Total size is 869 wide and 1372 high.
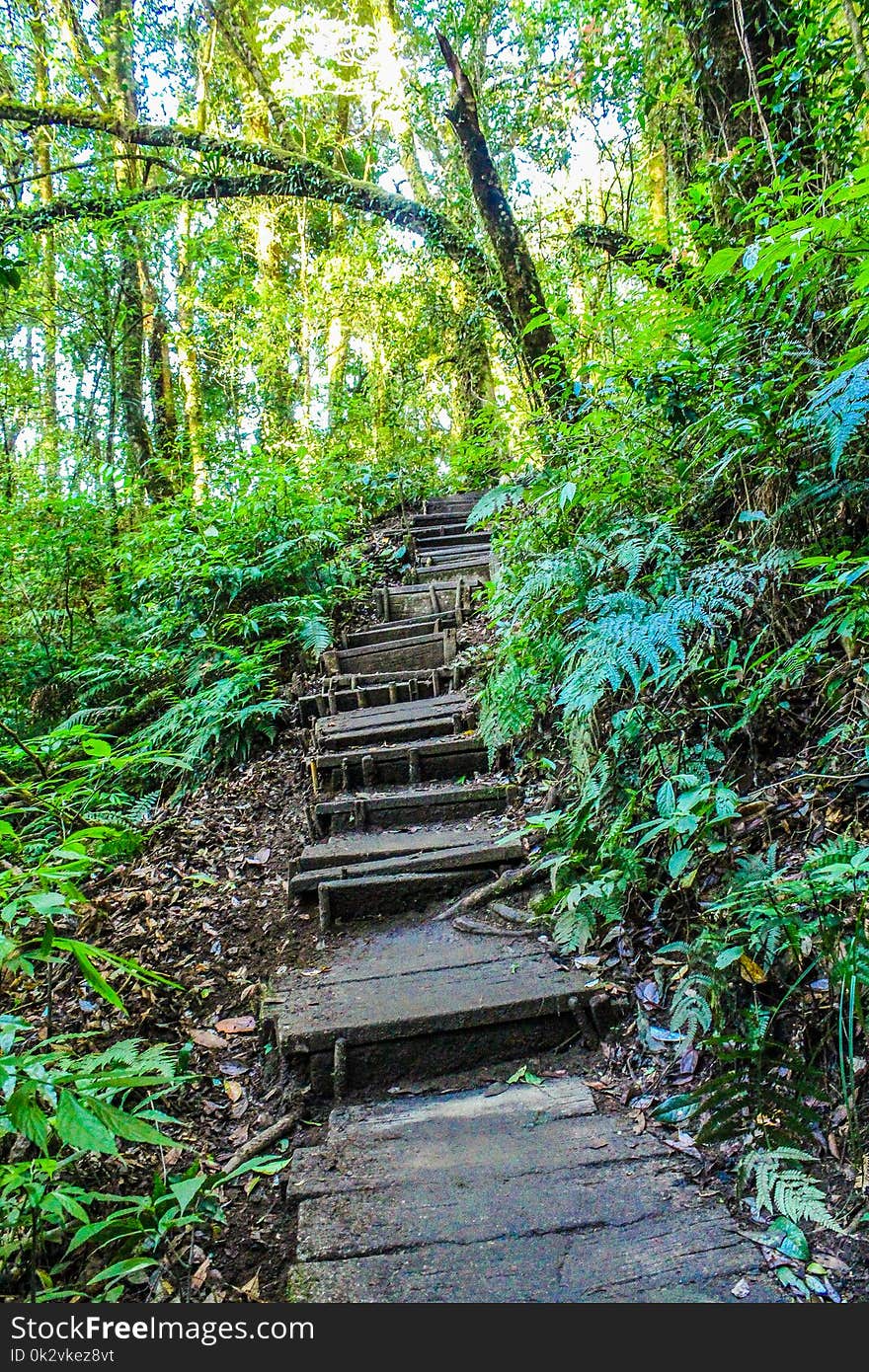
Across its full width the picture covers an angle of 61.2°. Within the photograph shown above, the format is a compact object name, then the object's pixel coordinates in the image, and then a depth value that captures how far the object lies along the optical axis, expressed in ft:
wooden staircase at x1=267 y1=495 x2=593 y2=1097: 8.97
